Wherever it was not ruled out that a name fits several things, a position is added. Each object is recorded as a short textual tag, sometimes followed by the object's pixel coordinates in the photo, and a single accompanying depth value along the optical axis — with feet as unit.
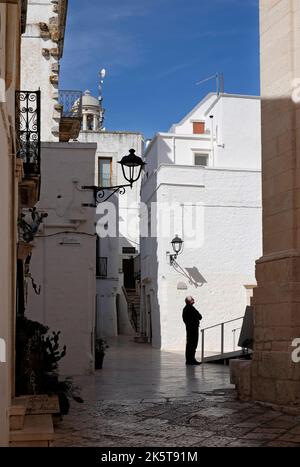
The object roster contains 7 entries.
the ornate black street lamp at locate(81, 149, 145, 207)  41.11
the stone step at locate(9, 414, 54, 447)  21.35
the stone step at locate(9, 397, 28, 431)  21.98
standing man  56.29
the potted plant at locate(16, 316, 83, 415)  26.35
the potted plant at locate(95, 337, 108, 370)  51.37
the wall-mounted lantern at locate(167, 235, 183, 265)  74.95
